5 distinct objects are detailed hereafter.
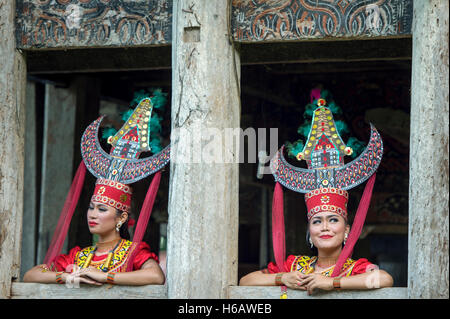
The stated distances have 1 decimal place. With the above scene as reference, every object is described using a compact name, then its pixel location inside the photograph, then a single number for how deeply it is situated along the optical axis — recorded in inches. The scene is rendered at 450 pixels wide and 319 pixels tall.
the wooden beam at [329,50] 223.6
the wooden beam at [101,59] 236.7
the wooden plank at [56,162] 298.5
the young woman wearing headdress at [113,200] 218.5
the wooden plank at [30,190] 309.9
